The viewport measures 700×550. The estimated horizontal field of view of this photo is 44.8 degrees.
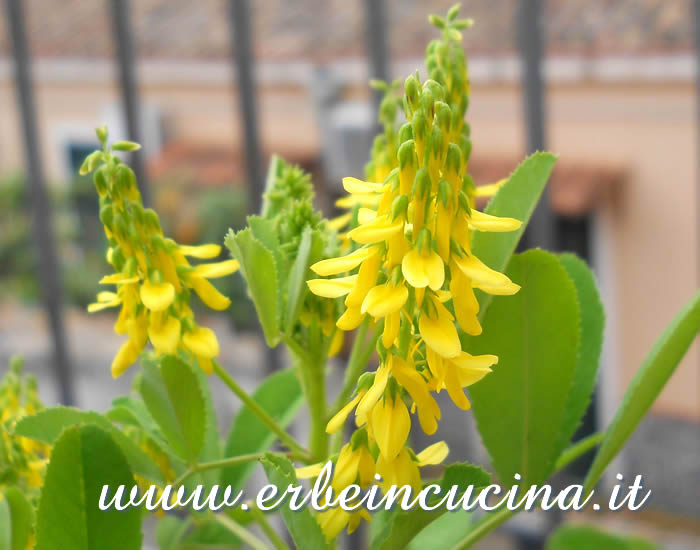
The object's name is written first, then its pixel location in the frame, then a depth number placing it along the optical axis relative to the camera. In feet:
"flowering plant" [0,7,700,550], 0.77
